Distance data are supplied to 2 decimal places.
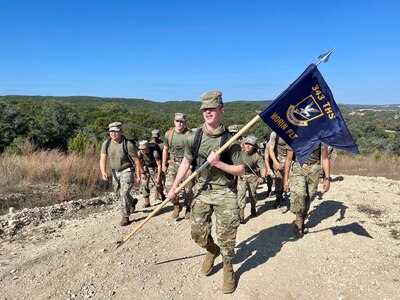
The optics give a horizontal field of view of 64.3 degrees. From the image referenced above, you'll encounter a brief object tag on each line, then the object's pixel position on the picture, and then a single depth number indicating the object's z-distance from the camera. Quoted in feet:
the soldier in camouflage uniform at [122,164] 20.08
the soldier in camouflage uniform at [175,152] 21.74
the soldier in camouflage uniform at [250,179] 21.09
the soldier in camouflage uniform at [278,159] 22.43
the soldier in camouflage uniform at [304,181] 17.58
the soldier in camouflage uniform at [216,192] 12.13
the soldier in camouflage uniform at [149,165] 25.86
